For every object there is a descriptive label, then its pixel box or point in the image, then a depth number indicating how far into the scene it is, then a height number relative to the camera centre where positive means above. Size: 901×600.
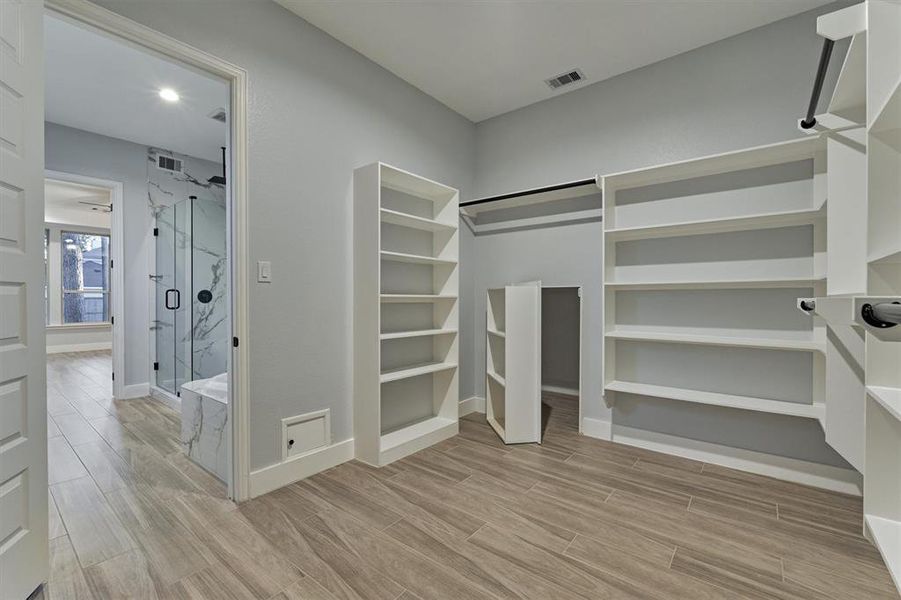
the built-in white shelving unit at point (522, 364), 2.88 -0.51
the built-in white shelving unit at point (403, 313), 2.58 -0.14
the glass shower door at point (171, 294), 4.26 +0.00
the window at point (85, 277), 7.73 +0.35
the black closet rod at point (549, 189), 2.85 +0.83
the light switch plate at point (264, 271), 2.19 +0.13
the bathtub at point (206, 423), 2.39 -0.85
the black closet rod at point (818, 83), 1.75 +1.02
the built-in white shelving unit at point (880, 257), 0.89 +0.10
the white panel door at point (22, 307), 1.31 -0.05
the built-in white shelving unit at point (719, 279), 2.29 +0.12
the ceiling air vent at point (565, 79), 2.99 +1.71
